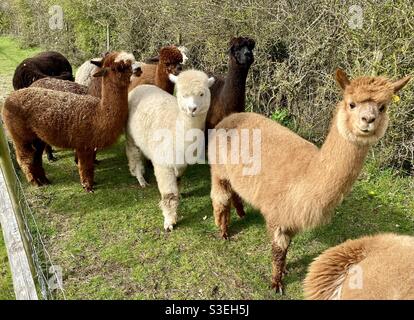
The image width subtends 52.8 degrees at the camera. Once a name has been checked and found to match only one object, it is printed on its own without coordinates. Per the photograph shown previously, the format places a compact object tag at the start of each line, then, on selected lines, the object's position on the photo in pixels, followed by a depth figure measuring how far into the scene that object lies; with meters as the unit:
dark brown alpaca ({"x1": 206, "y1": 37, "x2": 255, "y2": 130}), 4.56
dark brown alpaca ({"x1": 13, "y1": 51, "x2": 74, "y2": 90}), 5.75
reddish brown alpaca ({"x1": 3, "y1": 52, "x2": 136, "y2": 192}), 4.43
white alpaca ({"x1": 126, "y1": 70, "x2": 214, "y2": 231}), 3.84
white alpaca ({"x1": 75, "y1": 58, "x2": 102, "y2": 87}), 6.29
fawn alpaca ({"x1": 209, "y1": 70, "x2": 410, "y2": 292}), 2.61
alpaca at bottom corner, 2.08
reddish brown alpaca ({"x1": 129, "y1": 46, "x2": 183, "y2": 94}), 5.05
